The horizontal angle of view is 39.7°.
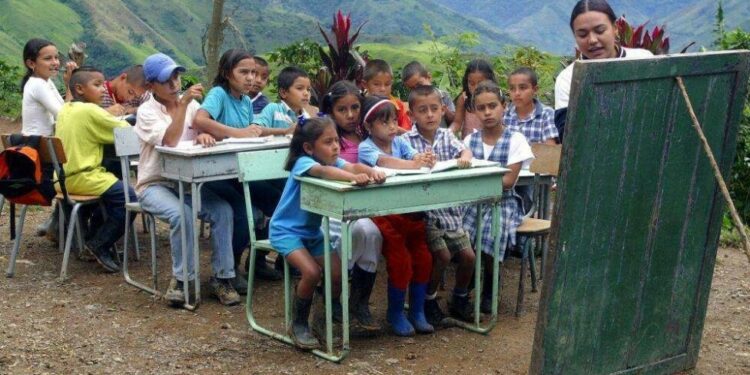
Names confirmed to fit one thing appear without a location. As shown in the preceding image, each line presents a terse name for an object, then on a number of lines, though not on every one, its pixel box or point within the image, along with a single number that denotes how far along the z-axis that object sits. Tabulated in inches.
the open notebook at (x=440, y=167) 197.5
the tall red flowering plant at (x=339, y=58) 331.0
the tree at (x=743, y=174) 359.9
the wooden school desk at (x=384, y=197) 188.7
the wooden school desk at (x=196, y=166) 230.5
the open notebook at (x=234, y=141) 243.8
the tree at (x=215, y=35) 491.5
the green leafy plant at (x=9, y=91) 607.2
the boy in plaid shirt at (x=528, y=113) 271.3
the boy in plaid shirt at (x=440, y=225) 223.5
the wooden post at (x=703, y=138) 165.6
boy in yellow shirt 273.4
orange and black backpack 260.8
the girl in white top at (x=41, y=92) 301.7
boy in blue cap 243.1
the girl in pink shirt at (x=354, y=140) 221.6
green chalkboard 164.7
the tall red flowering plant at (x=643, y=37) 345.4
